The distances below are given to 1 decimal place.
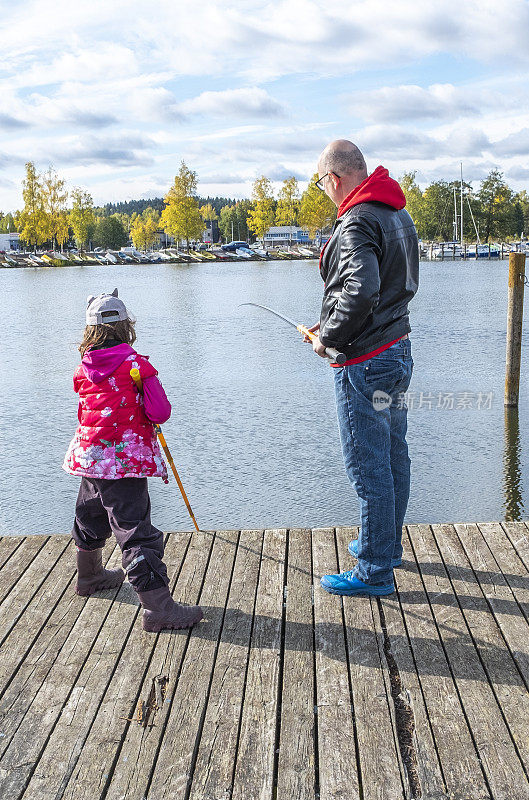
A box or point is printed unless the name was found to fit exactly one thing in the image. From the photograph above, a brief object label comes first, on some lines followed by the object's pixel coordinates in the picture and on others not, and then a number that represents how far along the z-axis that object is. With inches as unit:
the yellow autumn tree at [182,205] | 3208.7
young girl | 124.4
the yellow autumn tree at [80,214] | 3563.0
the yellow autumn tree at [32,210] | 3440.0
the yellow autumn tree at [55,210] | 3481.8
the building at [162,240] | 5329.7
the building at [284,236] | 4964.6
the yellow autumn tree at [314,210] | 3110.2
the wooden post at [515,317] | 379.9
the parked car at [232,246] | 3873.0
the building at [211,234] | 6063.0
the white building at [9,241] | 5098.4
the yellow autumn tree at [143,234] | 4345.5
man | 121.8
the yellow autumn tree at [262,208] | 3361.2
